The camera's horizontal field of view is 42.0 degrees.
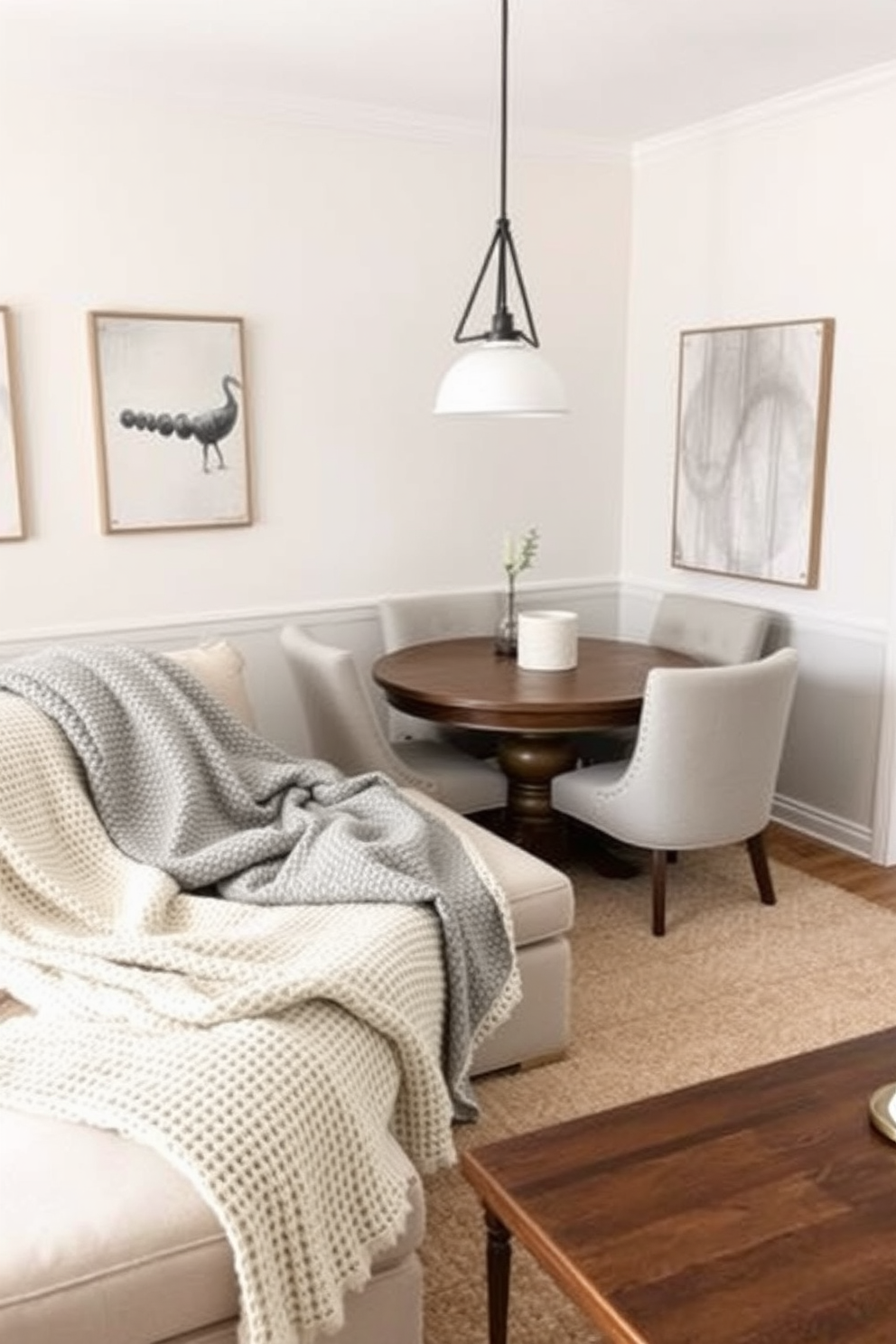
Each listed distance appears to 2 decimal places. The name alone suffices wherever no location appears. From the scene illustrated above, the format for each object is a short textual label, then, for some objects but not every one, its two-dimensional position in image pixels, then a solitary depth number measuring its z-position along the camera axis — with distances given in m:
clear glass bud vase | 3.79
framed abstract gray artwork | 3.79
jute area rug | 1.99
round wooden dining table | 3.19
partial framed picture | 3.47
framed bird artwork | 3.65
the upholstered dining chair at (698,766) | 3.05
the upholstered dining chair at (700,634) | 3.80
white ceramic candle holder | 3.55
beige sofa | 1.42
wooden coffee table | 1.32
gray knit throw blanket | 2.32
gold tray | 1.65
